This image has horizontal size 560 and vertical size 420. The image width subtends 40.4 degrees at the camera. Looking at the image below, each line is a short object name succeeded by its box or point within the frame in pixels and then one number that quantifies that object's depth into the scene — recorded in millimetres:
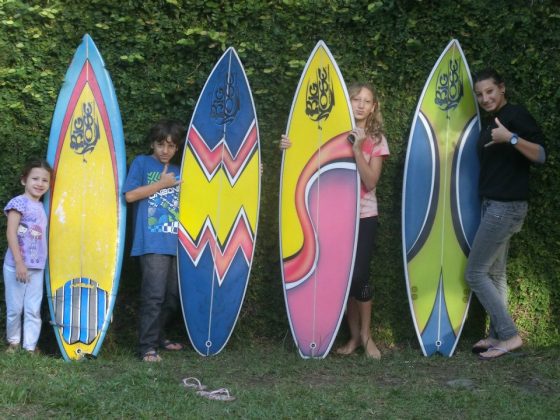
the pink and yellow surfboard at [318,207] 4301
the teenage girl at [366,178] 4285
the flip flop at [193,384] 3566
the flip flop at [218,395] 3418
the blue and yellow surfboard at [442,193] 4387
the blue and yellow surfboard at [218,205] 4348
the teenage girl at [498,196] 4102
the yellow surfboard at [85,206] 4289
